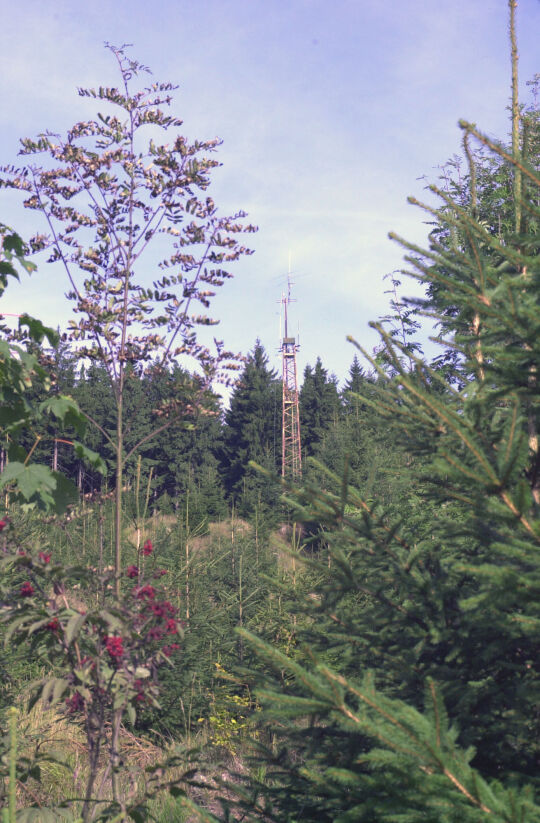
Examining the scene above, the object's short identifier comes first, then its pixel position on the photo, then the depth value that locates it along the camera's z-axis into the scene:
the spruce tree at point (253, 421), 48.00
